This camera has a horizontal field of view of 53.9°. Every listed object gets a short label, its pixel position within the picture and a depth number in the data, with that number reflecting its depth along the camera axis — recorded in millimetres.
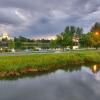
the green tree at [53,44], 51050
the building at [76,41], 56183
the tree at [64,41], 47744
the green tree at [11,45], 49767
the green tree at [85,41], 48396
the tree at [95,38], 44575
